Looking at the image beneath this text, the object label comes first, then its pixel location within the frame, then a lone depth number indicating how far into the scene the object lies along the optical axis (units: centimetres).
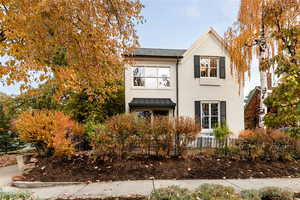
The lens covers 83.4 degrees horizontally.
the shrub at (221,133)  767
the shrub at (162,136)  607
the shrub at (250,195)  311
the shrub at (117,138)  599
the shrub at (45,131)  613
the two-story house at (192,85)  1132
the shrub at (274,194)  324
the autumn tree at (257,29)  846
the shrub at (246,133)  692
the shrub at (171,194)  303
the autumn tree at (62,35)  439
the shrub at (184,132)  608
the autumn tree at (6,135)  1383
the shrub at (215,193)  295
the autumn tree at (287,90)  334
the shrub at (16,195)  297
